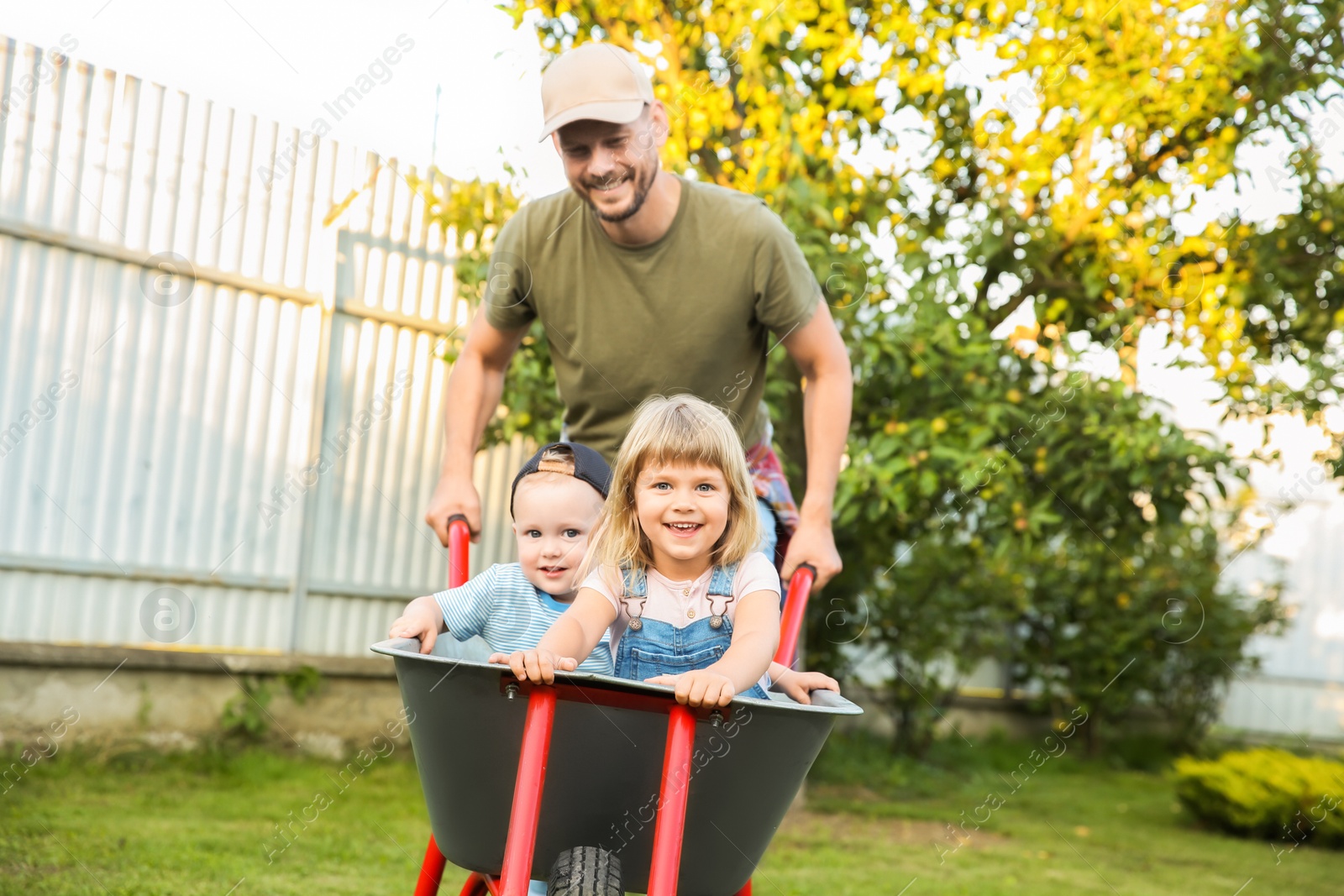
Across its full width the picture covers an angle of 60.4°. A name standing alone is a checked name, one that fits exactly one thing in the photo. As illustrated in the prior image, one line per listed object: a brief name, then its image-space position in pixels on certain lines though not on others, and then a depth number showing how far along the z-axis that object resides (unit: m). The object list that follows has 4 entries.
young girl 1.75
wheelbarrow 1.38
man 2.17
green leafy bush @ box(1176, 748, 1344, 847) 4.99
